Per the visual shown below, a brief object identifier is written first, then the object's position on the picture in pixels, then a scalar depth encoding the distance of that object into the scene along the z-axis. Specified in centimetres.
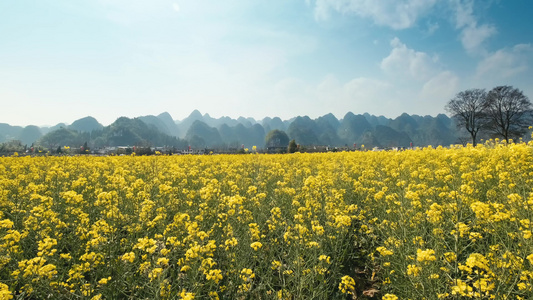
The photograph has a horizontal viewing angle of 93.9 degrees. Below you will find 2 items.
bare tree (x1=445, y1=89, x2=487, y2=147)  4212
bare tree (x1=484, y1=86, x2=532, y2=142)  3825
